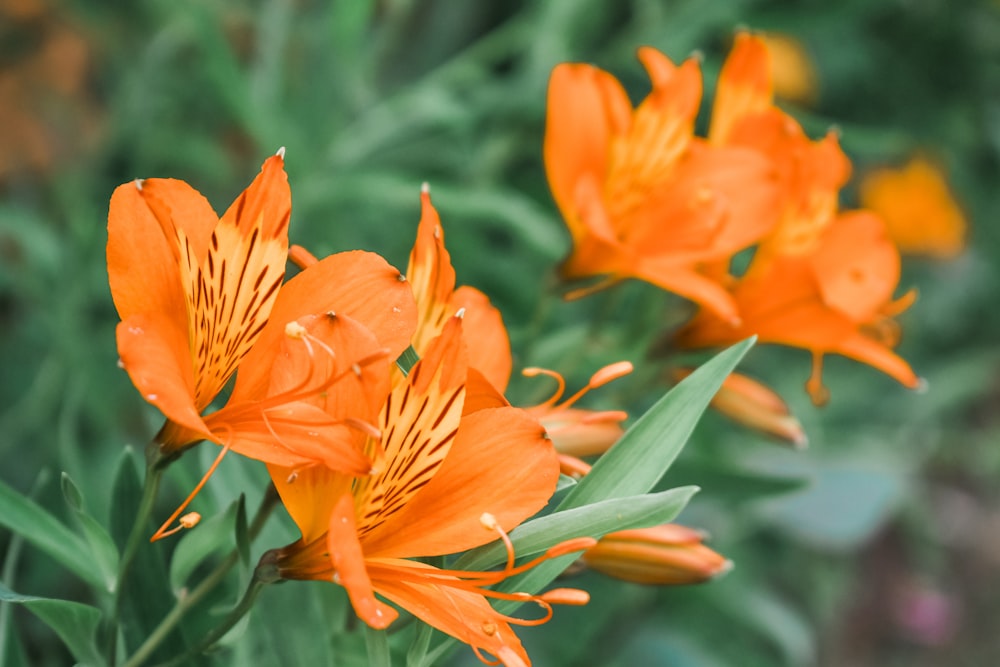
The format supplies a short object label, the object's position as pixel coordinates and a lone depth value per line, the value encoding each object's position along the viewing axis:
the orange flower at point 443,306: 0.46
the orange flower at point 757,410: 0.54
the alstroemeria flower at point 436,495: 0.45
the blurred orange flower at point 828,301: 0.52
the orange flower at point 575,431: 0.47
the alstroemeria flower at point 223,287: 0.44
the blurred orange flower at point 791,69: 1.05
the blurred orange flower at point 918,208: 1.24
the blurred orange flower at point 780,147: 0.52
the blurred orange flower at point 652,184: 0.51
